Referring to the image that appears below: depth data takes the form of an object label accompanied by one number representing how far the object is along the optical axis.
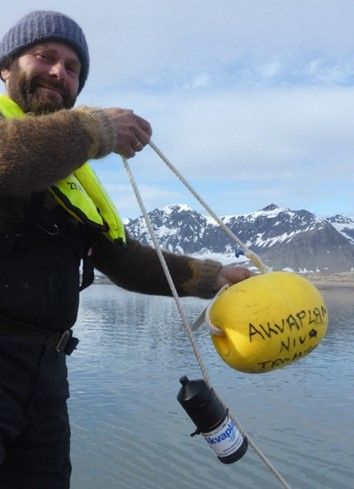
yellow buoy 2.48
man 2.14
